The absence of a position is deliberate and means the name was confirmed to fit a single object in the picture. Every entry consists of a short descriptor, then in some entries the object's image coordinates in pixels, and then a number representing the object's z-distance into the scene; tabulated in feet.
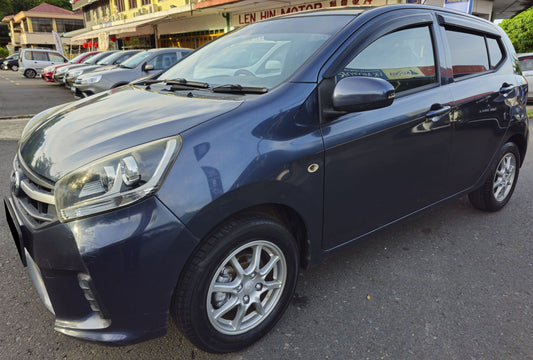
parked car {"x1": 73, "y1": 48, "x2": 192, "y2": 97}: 29.78
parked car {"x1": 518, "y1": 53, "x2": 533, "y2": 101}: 34.71
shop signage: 47.64
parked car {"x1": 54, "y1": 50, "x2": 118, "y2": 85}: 49.01
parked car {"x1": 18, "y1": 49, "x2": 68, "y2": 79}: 76.07
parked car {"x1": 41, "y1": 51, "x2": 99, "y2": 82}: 57.17
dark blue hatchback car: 5.15
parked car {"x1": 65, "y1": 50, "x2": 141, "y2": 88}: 39.40
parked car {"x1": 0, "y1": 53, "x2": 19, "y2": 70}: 122.27
